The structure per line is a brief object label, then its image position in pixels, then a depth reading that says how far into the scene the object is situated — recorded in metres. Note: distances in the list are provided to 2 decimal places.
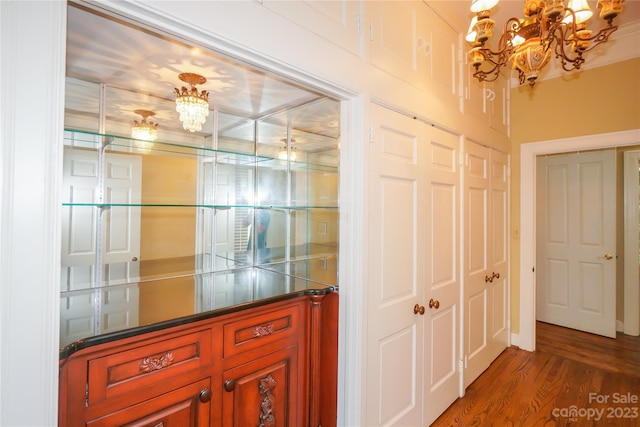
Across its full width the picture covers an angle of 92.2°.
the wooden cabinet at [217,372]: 0.97
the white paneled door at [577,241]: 3.49
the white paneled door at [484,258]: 2.41
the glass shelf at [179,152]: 1.56
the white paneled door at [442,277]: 2.00
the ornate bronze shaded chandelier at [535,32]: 1.44
